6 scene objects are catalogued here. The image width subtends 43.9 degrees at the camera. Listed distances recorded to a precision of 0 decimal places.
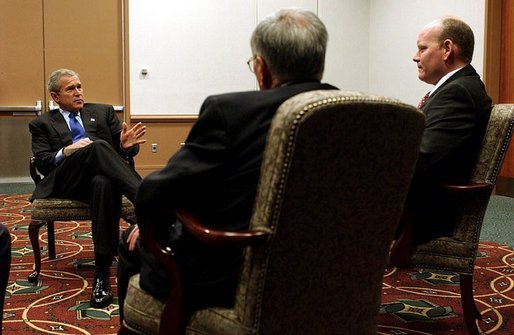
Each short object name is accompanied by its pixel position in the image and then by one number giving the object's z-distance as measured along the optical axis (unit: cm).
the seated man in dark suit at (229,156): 150
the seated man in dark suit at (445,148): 247
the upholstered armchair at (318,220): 141
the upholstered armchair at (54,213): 322
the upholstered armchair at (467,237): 244
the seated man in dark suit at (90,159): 295
